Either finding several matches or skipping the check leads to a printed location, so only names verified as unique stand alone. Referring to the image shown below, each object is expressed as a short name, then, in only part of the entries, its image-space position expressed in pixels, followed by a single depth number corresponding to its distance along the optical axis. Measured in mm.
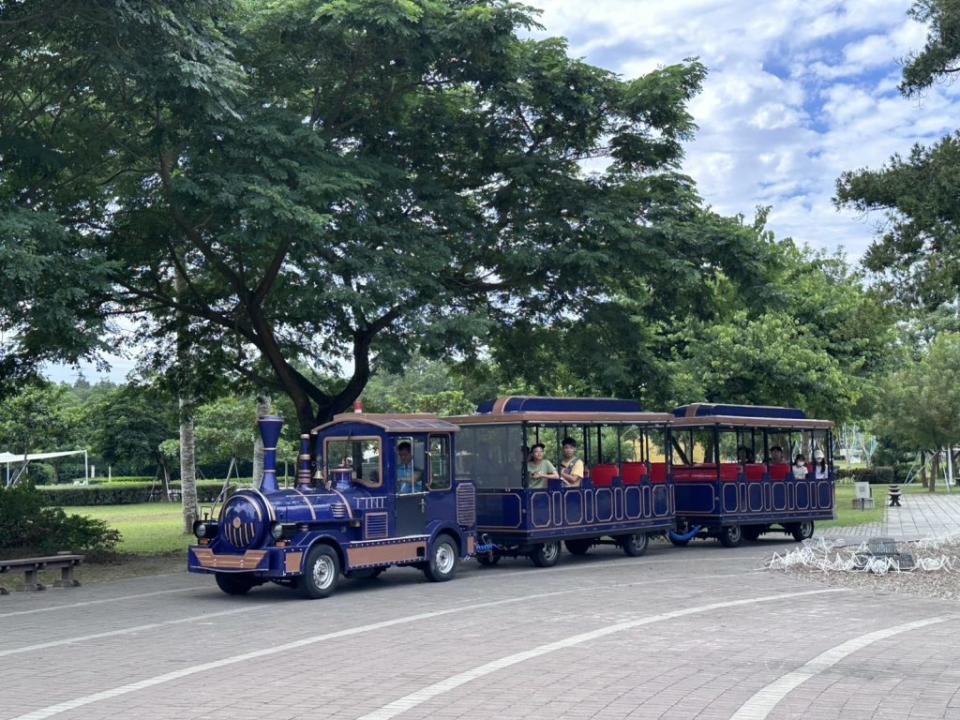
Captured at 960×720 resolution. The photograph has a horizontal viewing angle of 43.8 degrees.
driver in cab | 16906
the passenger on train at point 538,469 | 19484
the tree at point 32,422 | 57594
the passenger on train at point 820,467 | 26031
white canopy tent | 54741
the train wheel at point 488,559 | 19938
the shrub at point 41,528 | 21672
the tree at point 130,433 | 65375
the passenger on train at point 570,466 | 20125
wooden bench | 16594
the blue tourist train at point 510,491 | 15305
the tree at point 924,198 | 17312
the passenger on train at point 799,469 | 25506
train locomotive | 14984
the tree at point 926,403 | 55719
